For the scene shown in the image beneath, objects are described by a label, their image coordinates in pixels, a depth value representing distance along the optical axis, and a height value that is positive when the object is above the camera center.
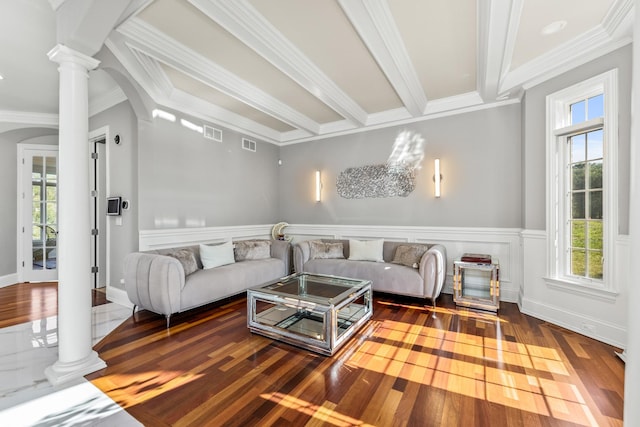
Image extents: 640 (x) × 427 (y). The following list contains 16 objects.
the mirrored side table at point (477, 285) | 3.47 -0.97
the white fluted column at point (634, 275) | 0.66 -0.15
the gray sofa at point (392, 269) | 3.61 -0.80
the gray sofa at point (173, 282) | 3.05 -0.79
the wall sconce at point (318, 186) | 5.47 +0.50
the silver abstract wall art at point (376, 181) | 4.62 +0.52
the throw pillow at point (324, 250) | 4.67 -0.62
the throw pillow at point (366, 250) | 4.37 -0.59
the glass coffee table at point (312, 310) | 2.51 -1.04
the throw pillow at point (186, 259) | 3.47 -0.56
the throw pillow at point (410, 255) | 3.97 -0.61
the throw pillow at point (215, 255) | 3.82 -0.57
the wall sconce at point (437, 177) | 4.33 +0.52
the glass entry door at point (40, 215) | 5.09 -0.02
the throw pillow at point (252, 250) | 4.35 -0.57
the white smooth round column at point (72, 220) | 2.15 -0.04
